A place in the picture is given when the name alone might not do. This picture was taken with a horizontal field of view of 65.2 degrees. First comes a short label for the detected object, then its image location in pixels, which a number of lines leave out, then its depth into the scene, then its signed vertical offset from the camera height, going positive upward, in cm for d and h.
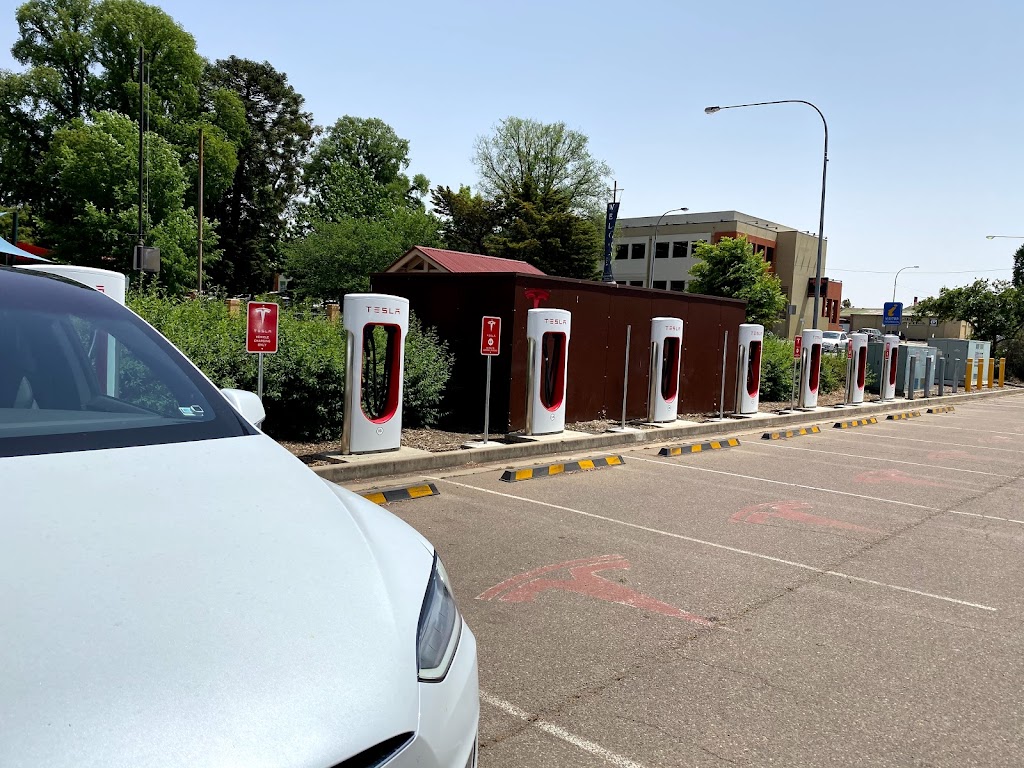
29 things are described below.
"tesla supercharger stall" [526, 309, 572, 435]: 1098 -48
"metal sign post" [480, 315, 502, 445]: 1004 -4
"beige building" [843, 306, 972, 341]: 8106 +270
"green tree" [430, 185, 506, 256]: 5600 +801
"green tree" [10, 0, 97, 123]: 4156 +1379
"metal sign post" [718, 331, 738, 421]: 1569 -30
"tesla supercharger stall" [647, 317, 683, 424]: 1343 -46
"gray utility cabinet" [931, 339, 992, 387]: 3322 +8
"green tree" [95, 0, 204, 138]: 4159 +1380
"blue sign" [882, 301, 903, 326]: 3466 +166
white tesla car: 146 -63
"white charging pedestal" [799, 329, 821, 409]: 1828 -45
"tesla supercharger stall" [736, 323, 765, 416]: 1616 -48
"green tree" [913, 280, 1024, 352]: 4372 +255
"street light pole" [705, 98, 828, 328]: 2525 +554
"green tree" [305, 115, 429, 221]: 6103 +1275
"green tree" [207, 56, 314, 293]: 5738 +1108
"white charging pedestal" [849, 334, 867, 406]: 2109 -46
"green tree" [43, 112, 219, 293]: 3559 +546
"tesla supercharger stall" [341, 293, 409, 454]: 866 -46
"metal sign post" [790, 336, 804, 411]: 1768 +4
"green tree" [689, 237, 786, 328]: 4647 +394
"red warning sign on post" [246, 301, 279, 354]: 784 -5
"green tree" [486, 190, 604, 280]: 5228 +627
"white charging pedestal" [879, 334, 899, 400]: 2388 -53
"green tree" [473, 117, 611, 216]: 6606 +1450
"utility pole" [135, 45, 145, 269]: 2750 +672
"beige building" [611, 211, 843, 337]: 7138 +870
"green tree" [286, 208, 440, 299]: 4731 +411
